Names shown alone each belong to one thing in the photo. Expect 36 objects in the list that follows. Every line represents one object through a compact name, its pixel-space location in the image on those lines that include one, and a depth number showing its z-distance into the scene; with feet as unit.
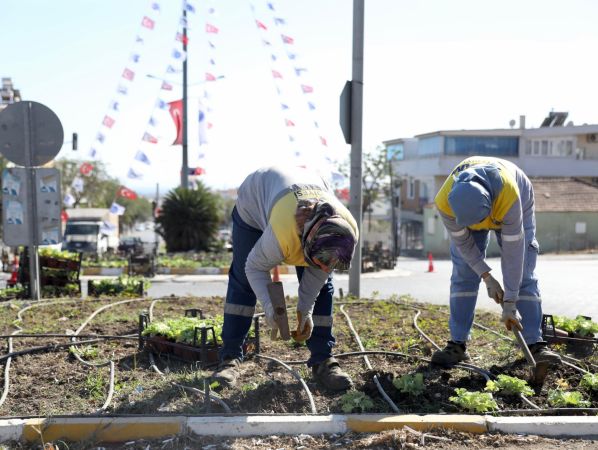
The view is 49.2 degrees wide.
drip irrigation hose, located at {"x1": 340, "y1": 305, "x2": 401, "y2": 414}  12.92
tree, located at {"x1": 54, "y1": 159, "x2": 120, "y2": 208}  197.26
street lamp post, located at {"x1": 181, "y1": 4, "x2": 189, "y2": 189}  87.35
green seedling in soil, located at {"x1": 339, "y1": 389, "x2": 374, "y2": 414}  12.72
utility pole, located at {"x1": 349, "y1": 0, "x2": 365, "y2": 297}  29.53
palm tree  85.71
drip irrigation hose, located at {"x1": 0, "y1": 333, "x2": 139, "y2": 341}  17.83
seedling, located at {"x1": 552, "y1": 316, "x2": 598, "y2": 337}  17.87
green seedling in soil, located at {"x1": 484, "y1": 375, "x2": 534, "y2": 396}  13.29
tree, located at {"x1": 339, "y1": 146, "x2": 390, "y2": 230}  179.63
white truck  108.17
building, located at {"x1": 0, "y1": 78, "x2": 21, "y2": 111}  115.14
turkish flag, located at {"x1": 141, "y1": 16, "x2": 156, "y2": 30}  71.05
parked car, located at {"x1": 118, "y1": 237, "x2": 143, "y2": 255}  83.35
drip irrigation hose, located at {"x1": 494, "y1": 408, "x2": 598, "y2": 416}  12.42
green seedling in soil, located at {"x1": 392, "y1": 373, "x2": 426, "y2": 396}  13.49
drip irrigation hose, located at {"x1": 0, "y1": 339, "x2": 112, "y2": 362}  16.15
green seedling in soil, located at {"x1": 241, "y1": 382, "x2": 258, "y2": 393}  14.08
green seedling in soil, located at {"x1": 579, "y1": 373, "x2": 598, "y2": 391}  13.50
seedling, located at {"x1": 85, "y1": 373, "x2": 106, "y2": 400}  14.06
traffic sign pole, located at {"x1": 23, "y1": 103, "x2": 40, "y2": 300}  27.30
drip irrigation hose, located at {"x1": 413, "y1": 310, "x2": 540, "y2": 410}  12.92
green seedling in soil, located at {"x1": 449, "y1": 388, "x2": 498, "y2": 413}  12.53
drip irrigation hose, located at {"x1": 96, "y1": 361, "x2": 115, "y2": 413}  13.00
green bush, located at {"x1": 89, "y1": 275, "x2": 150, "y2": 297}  30.99
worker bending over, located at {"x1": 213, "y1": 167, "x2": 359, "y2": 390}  11.76
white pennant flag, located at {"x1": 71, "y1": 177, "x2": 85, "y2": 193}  83.10
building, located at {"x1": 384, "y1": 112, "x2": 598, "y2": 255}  157.69
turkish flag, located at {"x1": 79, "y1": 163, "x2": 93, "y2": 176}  82.79
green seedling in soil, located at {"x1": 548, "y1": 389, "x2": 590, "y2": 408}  12.74
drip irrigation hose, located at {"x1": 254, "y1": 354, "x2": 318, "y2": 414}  12.84
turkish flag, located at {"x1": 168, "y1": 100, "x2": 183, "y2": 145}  84.58
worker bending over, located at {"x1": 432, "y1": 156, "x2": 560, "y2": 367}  13.98
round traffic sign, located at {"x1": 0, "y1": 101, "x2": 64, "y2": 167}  26.25
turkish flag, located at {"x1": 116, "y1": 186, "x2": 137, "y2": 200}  78.83
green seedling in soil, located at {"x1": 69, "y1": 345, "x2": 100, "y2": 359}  17.22
